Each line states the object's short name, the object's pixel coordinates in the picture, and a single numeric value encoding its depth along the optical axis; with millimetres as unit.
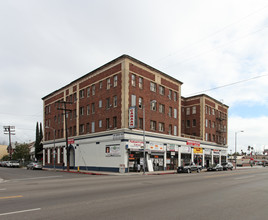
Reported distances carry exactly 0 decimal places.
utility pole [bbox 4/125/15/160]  73769
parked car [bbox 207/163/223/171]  42888
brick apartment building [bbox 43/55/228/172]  36094
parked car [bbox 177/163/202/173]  36312
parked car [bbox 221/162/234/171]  49031
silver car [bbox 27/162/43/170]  49391
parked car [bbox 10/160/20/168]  62625
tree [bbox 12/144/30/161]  85625
